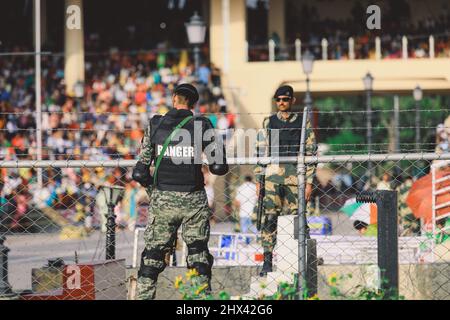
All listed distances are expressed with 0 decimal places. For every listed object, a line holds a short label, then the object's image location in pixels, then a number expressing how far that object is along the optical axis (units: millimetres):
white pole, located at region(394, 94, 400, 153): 46850
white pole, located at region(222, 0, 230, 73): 34031
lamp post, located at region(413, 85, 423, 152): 33125
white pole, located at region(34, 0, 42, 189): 25008
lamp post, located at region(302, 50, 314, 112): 30250
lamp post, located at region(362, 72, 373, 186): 31570
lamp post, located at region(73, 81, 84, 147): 29516
